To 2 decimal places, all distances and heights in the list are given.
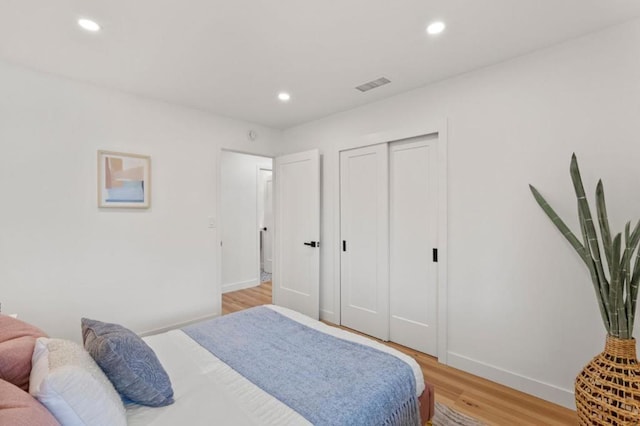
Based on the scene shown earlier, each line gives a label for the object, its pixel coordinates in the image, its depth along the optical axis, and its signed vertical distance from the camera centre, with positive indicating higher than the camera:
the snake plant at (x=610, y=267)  1.60 -0.30
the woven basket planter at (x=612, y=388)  1.52 -0.93
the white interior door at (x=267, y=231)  6.23 -0.41
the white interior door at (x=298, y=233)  3.72 -0.28
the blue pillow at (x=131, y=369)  1.25 -0.66
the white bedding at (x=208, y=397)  1.21 -0.84
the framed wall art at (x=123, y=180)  2.85 +0.31
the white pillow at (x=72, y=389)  0.96 -0.59
